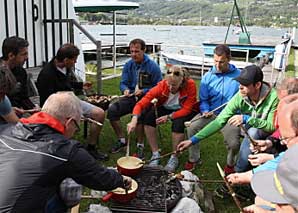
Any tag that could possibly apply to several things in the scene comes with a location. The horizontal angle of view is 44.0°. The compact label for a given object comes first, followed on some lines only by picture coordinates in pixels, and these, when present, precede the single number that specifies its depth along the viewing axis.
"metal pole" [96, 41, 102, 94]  4.87
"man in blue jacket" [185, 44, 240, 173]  3.48
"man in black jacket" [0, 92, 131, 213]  1.60
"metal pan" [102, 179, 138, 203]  2.39
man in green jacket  2.93
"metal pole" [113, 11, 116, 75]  8.88
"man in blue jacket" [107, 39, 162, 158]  4.02
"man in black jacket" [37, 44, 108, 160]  3.52
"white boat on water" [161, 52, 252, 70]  10.30
